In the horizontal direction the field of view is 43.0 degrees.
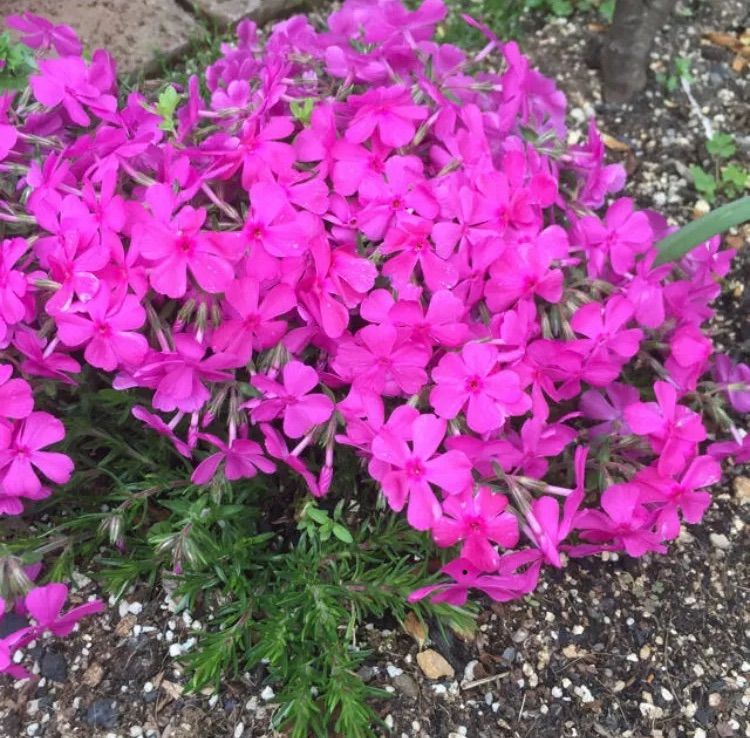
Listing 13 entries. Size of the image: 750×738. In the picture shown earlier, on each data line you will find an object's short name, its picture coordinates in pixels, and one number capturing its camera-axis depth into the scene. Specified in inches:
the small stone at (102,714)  8.1
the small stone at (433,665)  8.4
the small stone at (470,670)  8.5
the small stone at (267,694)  8.2
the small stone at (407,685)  8.3
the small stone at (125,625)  8.6
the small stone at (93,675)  8.3
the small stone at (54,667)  8.4
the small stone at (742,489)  9.8
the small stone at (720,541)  9.5
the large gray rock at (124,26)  12.8
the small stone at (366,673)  8.4
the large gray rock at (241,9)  13.9
